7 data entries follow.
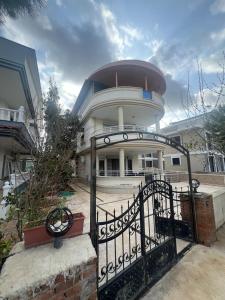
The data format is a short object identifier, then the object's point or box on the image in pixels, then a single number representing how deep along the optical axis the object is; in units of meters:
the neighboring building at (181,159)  20.11
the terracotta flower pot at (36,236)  1.79
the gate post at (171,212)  3.47
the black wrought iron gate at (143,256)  2.25
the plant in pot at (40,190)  2.03
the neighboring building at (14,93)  6.78
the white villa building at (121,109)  12.41
